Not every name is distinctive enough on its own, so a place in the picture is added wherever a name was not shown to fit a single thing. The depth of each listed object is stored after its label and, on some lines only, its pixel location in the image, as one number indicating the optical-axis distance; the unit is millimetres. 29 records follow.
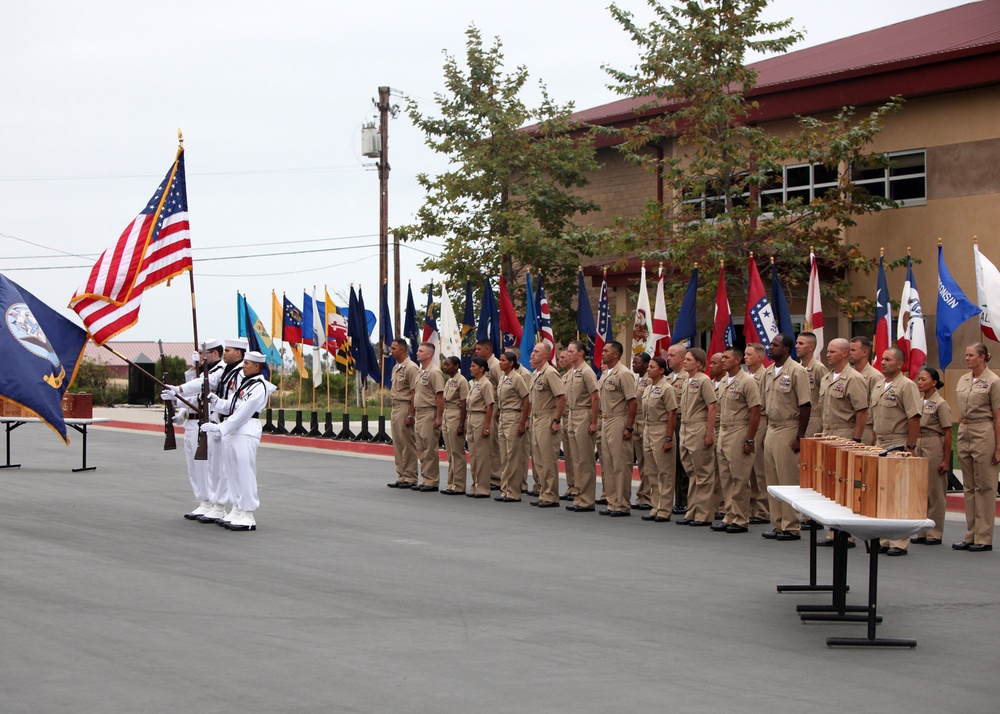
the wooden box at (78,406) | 20625
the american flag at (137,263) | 13242
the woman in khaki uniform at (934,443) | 12258
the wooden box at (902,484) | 7434
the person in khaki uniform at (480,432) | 16703
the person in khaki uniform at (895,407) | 11883
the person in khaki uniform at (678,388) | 14848
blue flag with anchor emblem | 13523
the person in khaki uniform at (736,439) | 13148
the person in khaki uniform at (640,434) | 15369
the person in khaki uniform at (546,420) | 15570
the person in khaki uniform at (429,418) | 17234
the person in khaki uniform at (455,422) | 17031
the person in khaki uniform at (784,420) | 12562
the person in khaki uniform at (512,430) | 16188
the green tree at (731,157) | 21969
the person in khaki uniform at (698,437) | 13812
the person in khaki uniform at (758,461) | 13000
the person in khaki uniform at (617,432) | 14727
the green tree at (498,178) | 26672
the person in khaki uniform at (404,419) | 17516
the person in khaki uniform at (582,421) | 15156
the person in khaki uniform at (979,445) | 11867
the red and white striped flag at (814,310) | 17547
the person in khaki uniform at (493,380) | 17172
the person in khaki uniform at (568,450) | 15523
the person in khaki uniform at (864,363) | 12234
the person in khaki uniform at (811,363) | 13266
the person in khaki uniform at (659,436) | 14172
